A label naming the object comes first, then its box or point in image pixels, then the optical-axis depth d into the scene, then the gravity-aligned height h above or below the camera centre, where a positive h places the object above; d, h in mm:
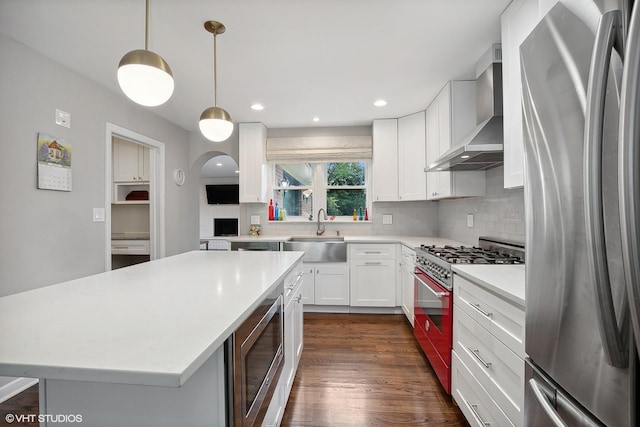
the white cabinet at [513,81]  1579 +786
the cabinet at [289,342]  1454 -829
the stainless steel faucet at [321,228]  4070 -159
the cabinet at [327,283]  3459 -801
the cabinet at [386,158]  3682 +750
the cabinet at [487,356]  1152 -671
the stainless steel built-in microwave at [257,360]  875 -548
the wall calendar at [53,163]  2201 +445
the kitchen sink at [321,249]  3453 -388
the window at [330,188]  4168 +419
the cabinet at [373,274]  3395 -685
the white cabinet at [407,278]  2848 -665
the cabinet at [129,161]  4129 +822
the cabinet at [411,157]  3393 +726
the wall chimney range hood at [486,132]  1901 +576
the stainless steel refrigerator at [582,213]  538 +6
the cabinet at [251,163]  3861 +737
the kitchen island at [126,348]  623 -312
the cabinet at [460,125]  2611 +840
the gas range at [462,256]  1841 -282
